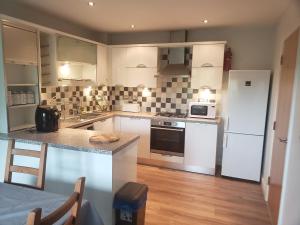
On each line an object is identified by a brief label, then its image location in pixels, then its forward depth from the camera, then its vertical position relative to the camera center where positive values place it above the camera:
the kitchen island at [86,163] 1.96 -0.71
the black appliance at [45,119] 2.47 -0.36
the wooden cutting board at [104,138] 2.11 -0.48
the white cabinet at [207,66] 3.49 +0.41
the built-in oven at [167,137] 3.61 -0.77
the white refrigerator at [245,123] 3.18 -0.44
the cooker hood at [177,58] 3.78 +0.56
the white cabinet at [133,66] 3.88 +0.41
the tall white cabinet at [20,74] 2.27 +0.13
